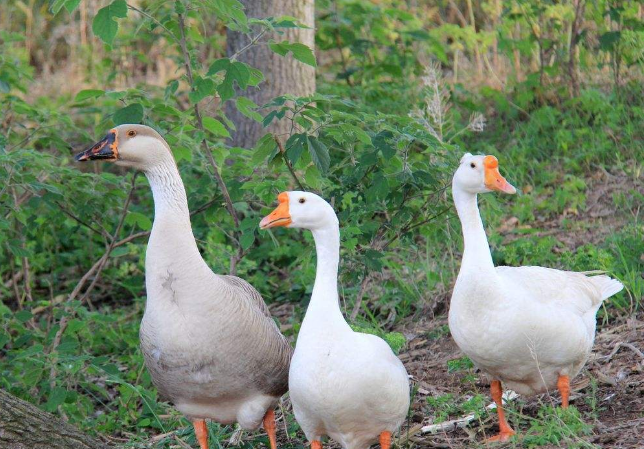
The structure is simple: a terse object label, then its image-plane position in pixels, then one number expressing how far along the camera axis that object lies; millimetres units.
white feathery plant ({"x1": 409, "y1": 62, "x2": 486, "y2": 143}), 12697
